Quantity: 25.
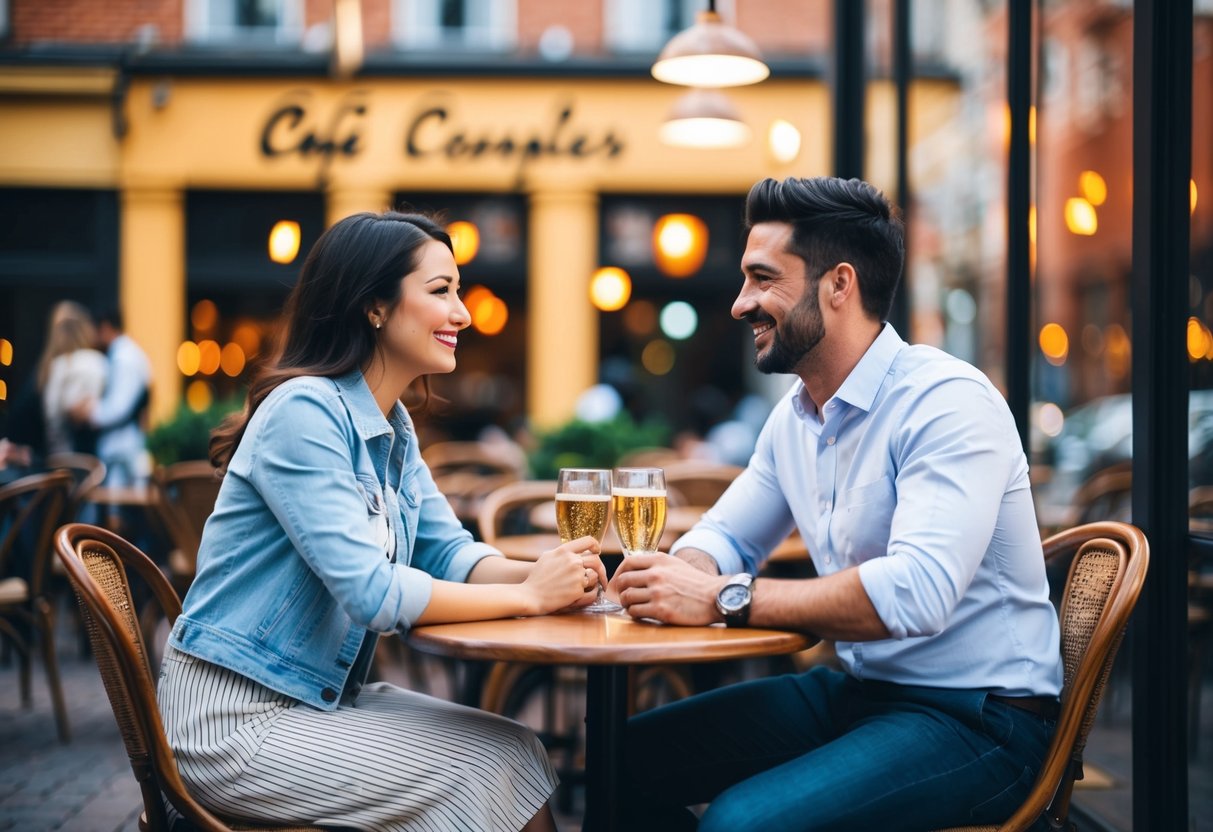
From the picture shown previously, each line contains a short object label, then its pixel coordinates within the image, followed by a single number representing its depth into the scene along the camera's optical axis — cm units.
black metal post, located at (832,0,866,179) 673
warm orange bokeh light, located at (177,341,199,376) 1219
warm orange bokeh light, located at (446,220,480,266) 1166
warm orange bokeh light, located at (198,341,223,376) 1245
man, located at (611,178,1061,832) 220
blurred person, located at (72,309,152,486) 805
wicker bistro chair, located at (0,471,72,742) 489
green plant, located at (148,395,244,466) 696
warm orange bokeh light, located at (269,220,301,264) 1192
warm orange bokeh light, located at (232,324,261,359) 1258
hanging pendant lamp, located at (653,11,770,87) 552
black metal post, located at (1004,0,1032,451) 405
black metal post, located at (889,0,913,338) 639
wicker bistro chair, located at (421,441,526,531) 642
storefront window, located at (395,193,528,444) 1221
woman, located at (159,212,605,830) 218
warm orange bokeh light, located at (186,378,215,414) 1245
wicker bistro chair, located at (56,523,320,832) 217
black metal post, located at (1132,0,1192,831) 278
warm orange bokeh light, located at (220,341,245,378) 1266
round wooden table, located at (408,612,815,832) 201
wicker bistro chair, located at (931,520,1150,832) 222
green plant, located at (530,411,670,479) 705
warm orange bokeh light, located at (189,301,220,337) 1226
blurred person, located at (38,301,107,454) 800
